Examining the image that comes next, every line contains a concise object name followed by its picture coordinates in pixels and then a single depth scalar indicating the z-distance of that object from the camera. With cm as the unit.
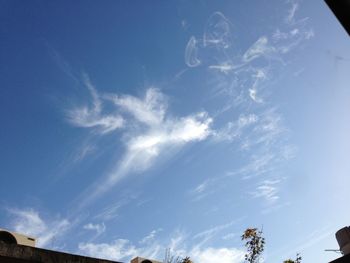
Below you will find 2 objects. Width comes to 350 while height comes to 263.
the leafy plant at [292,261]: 2192
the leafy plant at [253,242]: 2228
